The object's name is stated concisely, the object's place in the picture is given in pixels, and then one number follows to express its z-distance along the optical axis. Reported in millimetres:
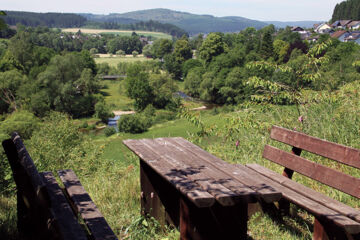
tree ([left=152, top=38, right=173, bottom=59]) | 119312
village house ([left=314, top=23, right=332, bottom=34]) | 123619
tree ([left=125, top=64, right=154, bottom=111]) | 57938
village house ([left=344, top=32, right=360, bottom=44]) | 87362
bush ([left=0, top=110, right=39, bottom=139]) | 33431
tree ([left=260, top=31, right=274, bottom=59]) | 69875
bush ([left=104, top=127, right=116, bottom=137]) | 40938
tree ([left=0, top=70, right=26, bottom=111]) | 47600
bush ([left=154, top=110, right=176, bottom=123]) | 49066
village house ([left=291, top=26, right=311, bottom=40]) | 121000
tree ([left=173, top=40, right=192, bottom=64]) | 98750
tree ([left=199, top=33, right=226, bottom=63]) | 84688
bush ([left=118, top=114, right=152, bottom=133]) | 43062
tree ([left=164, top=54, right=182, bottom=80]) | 89175
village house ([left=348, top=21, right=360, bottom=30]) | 108588
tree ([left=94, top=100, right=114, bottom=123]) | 50062
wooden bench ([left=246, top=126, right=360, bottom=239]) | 2416
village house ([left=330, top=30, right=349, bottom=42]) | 93688
